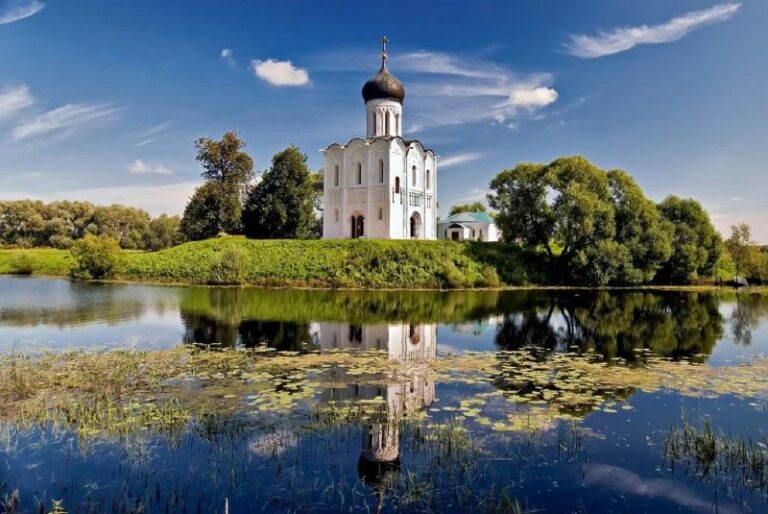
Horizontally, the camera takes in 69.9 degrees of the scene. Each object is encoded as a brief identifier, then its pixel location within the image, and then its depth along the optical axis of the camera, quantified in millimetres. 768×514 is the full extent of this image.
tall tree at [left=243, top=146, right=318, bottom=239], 47000
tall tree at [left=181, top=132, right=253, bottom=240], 46188
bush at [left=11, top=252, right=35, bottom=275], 44894
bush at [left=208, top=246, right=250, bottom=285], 33875
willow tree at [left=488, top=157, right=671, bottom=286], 36281
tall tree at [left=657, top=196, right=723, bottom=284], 38844
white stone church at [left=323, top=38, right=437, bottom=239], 40594
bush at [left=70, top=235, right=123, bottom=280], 38281
